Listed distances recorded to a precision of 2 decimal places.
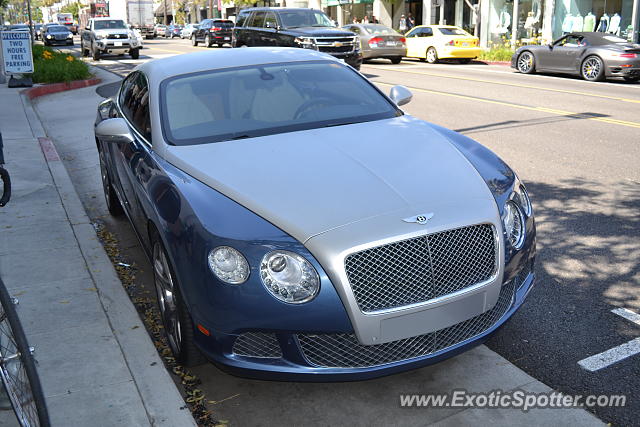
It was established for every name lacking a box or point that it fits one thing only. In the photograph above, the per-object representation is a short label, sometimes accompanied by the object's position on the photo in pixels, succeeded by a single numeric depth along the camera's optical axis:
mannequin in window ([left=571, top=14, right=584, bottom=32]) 27.70
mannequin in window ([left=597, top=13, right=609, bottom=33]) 26.14
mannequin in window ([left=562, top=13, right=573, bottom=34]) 27.73
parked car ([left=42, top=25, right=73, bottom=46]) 52.00
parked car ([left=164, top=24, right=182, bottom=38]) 68.74
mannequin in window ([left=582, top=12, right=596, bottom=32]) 27.08
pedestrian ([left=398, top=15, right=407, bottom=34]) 38.22
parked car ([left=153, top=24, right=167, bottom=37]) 71.19
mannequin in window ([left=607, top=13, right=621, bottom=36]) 25.48
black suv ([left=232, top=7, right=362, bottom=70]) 19.12
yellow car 26.28
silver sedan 25.75
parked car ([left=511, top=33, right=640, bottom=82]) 18.06
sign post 17.73
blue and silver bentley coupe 3.16
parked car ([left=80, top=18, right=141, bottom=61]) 31.02
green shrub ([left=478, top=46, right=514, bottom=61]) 26.91
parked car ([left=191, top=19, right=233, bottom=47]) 43.56
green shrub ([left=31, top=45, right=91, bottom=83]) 19.11
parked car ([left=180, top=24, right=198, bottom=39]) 62.47
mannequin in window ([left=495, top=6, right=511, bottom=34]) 31.48
